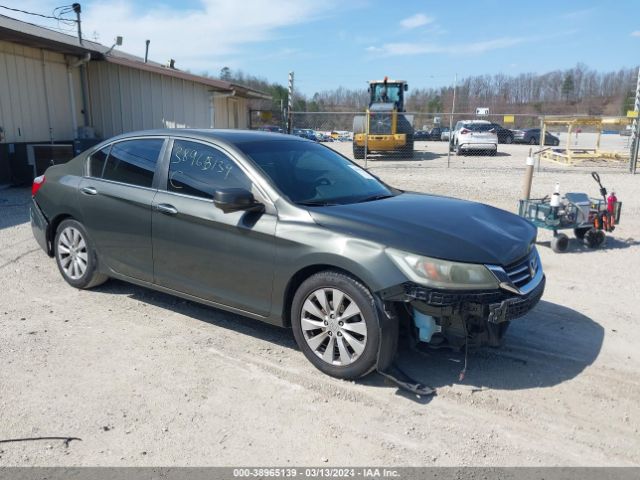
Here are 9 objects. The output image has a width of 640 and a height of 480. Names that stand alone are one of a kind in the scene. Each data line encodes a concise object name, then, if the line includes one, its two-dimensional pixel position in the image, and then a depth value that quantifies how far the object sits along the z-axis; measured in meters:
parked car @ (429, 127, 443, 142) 49.88
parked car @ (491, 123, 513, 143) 40.62
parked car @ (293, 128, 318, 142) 36.04
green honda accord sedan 3.39
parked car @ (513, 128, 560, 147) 39.41
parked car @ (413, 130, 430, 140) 51.24
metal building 12.80
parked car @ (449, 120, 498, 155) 25.81
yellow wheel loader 21.91
